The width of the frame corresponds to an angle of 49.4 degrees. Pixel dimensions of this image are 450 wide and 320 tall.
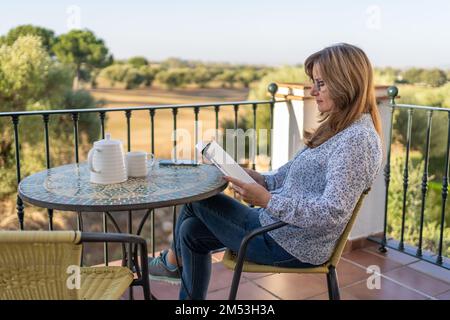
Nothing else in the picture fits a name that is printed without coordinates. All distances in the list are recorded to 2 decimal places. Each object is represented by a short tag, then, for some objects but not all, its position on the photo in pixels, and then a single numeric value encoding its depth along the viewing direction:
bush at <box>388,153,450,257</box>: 10.02
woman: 1.61
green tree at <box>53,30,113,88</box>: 11.77
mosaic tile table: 1.58
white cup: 1.92
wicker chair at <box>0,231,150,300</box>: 1.11
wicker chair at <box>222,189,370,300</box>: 1.71
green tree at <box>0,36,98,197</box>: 9.95
